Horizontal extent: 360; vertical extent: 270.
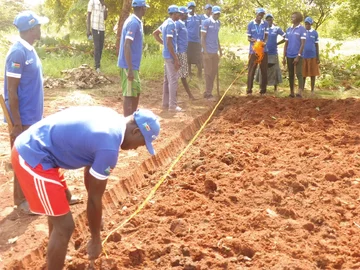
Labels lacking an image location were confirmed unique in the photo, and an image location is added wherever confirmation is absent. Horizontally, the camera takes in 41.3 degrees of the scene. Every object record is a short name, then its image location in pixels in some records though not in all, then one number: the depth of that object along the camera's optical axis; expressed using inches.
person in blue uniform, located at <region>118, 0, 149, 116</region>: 280.2
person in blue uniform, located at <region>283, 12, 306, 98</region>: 414.3
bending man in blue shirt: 121.3
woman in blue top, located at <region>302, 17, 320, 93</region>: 430.0
